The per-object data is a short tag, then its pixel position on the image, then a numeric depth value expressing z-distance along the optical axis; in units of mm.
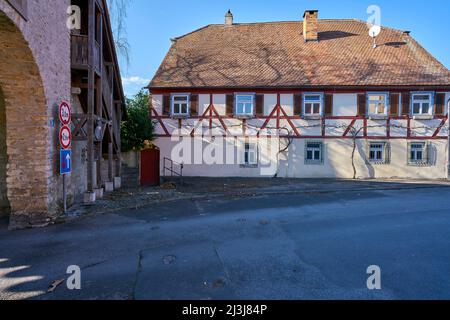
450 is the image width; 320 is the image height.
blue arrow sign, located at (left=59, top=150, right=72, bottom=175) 6598
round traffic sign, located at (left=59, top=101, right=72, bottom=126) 6457
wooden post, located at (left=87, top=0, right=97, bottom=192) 8047
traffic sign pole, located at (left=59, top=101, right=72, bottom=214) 6488
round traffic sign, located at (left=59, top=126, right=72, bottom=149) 6459
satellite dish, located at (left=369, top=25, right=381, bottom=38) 18384
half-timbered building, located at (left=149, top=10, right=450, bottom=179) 15203
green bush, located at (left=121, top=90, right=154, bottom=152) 14827
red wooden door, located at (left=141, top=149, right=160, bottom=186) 15555
